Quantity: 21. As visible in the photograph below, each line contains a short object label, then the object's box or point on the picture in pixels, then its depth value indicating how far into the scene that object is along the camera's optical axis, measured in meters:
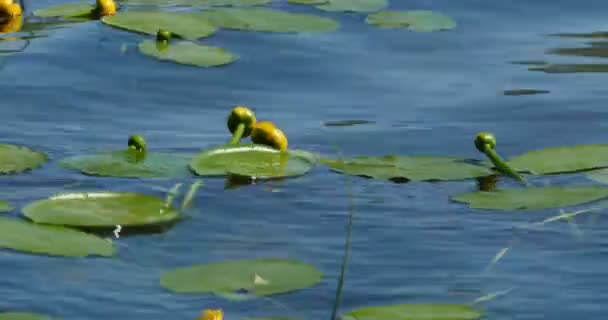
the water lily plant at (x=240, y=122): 5.98
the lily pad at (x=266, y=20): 8.38
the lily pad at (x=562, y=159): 5.72
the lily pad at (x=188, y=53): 7.66
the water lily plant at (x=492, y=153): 5.66
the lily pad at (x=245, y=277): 4.27
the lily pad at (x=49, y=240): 4.61
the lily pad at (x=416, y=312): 4.04
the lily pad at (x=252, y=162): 5.69
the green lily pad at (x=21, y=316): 3.97
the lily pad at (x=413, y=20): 8.65
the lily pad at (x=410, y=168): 5.67
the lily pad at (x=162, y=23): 8.11
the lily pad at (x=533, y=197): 5.27
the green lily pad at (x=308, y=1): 9.09
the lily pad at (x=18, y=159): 5.64
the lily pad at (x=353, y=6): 8.97
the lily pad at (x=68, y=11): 8.47
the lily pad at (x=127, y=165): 5.64
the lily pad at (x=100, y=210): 4.91
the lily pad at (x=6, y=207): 5.06
